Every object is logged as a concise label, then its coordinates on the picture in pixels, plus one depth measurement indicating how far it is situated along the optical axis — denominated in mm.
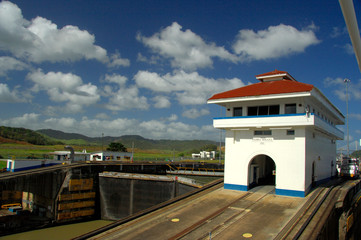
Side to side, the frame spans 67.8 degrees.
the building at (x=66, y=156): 44056
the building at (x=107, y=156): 47594
